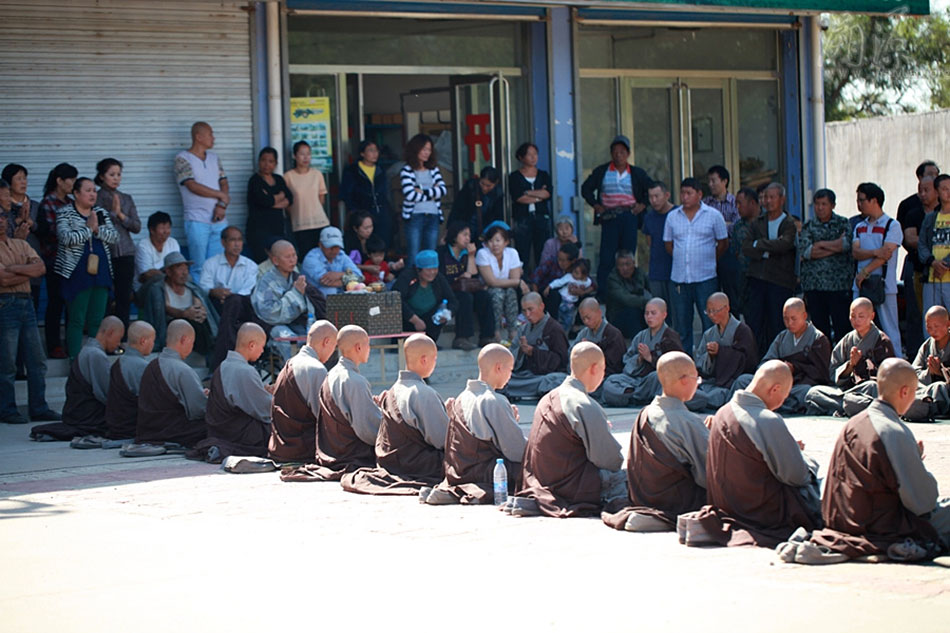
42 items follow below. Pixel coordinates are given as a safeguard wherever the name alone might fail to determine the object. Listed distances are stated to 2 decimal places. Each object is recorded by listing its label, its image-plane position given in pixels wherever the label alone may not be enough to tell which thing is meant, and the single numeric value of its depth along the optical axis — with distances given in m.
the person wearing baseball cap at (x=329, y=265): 15.09
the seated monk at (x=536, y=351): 14.80
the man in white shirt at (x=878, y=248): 14.26
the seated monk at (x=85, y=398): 12.18
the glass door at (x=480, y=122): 17.45
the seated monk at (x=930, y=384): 11.87
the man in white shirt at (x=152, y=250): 14.50
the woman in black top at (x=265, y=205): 15.25
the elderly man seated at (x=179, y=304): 14.20
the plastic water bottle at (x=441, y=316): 15.49
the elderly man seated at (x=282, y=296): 14.44
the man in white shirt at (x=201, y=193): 14.99
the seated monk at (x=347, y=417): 9.88
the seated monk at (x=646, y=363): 13.95
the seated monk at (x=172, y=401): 11.55
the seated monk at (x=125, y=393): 12.02
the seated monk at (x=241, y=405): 11.00
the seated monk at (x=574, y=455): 8.17
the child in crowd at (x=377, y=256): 15.82
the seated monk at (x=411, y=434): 9.31
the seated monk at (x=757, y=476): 7.20
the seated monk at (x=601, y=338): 14.51
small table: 14.02
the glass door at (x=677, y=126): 18.80
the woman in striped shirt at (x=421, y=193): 16.08
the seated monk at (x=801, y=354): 12.93
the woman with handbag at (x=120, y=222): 14.20
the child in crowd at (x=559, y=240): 16.64
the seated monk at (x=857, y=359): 12.49
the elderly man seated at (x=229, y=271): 14.73
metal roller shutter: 14.84
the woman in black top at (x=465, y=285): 15.95
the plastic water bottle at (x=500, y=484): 8.64
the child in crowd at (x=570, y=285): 16.27
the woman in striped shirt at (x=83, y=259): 13.50
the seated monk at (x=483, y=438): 8.81
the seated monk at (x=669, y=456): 7.69
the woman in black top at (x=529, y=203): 16.83
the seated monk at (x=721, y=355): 13.39
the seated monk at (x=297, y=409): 10.44
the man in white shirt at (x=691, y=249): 15.29
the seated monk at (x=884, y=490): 6.72
